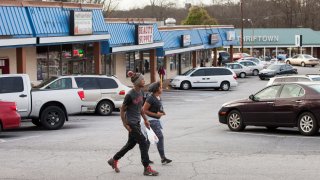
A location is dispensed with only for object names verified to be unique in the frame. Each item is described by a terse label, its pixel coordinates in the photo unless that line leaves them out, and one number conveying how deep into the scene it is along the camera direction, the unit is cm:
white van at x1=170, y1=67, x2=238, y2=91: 4203
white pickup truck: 1897
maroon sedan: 1622
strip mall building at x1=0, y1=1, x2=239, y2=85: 2541
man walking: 1060
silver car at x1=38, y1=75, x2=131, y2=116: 2462
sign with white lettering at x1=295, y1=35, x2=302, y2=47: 7550
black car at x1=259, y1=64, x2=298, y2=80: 5322
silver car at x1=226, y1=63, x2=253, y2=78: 5718
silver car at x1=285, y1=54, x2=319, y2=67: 7669
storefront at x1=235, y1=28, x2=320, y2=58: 8981
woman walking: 1138
